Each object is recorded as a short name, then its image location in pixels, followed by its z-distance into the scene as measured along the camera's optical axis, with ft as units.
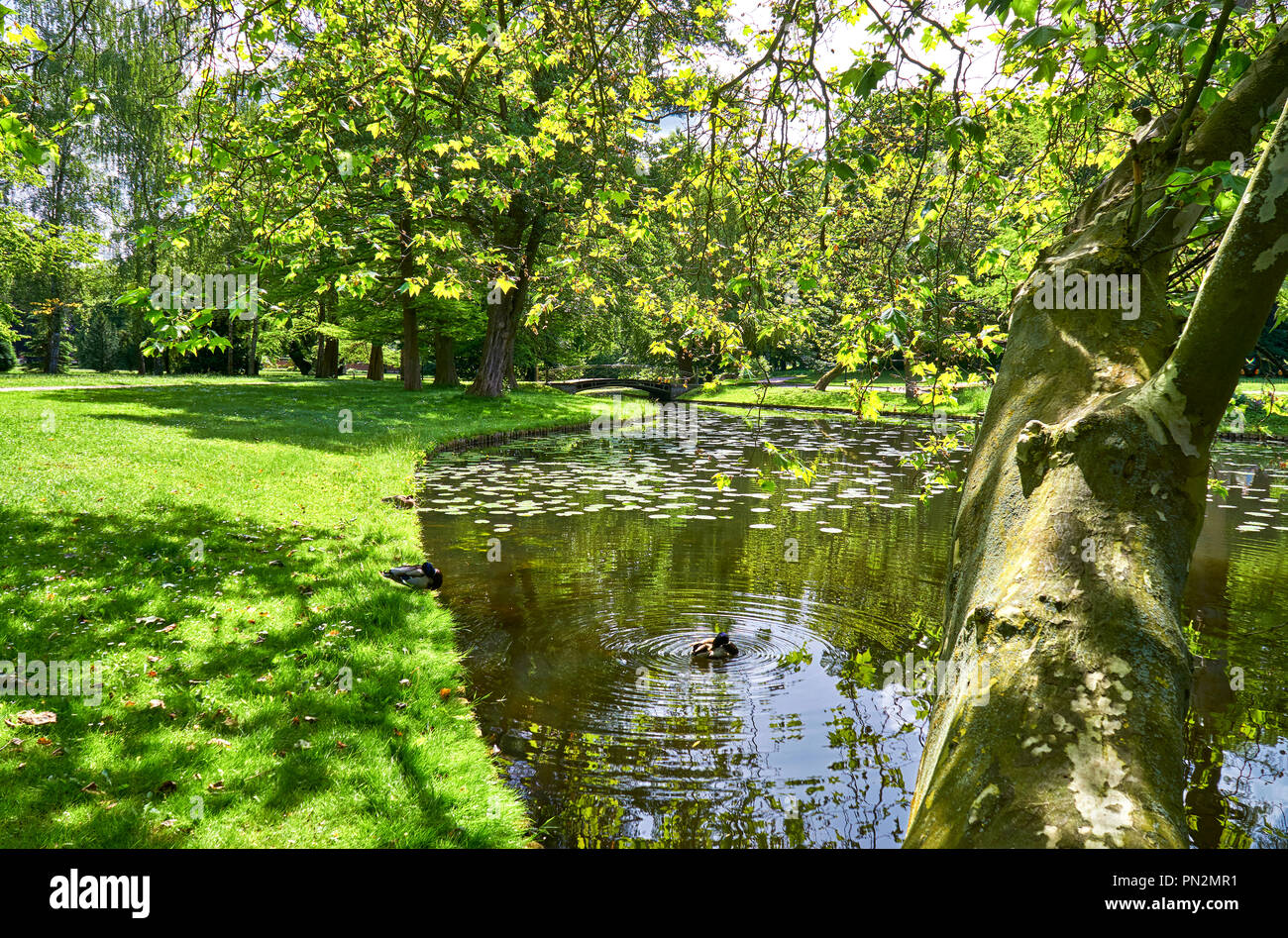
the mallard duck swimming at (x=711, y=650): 19.27
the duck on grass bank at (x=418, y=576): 23.22
